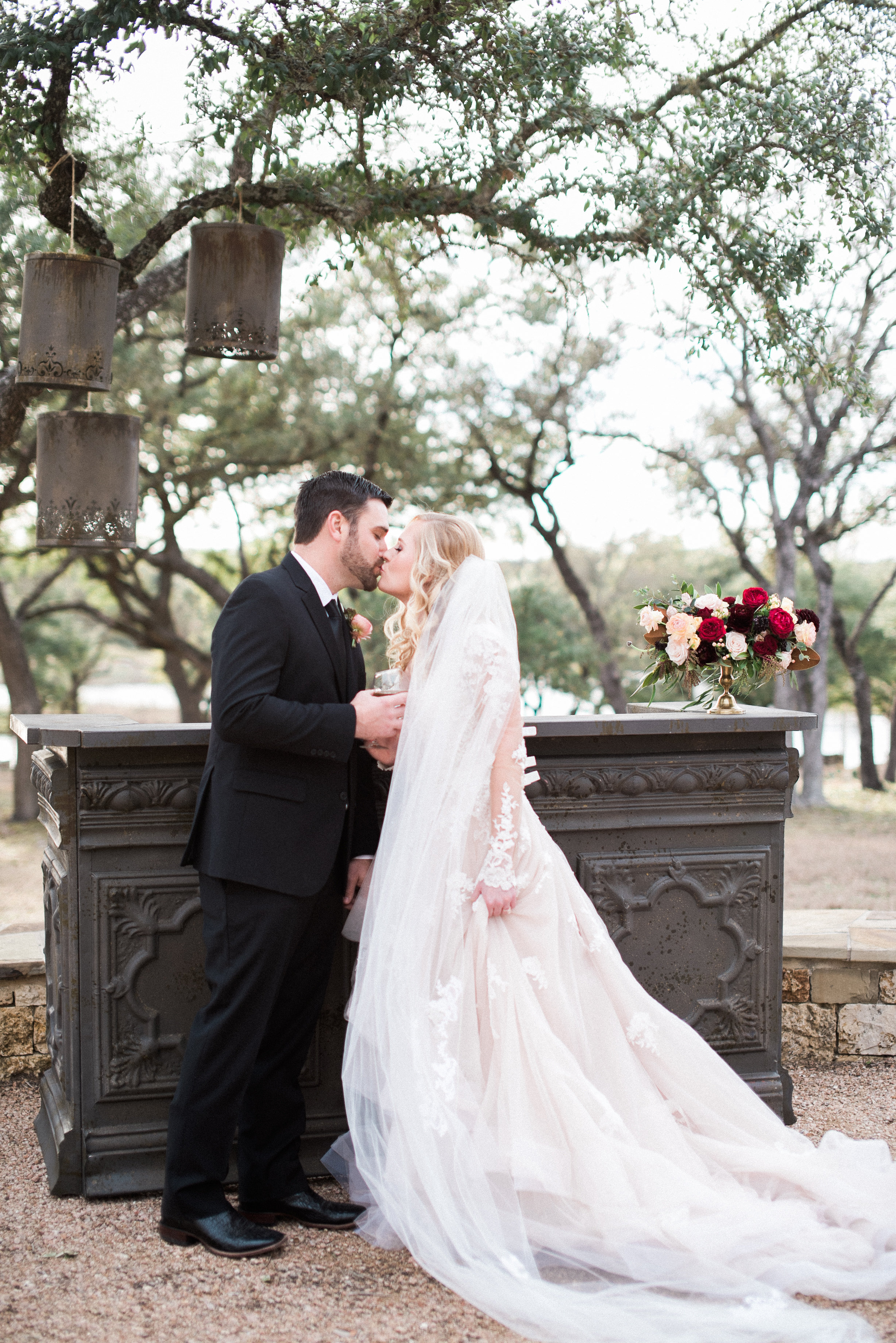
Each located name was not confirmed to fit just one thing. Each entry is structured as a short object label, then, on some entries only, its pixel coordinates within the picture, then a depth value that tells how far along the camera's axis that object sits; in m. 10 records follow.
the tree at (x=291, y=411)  13.95
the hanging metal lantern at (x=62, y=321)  4.40
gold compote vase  4.26
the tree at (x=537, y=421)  15.62
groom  3.06
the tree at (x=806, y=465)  15.84
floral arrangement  4.27
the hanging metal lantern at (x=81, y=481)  4.85
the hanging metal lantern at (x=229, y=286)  4.56
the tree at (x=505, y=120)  4.65
